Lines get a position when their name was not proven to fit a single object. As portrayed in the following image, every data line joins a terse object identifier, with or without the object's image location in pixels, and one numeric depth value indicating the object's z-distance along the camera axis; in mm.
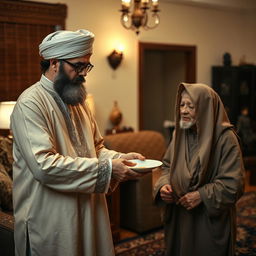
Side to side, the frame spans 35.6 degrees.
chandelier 4449
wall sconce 5086
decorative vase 5164
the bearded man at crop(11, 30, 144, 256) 1740
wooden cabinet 6465
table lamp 3703
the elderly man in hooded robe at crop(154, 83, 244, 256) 2367
